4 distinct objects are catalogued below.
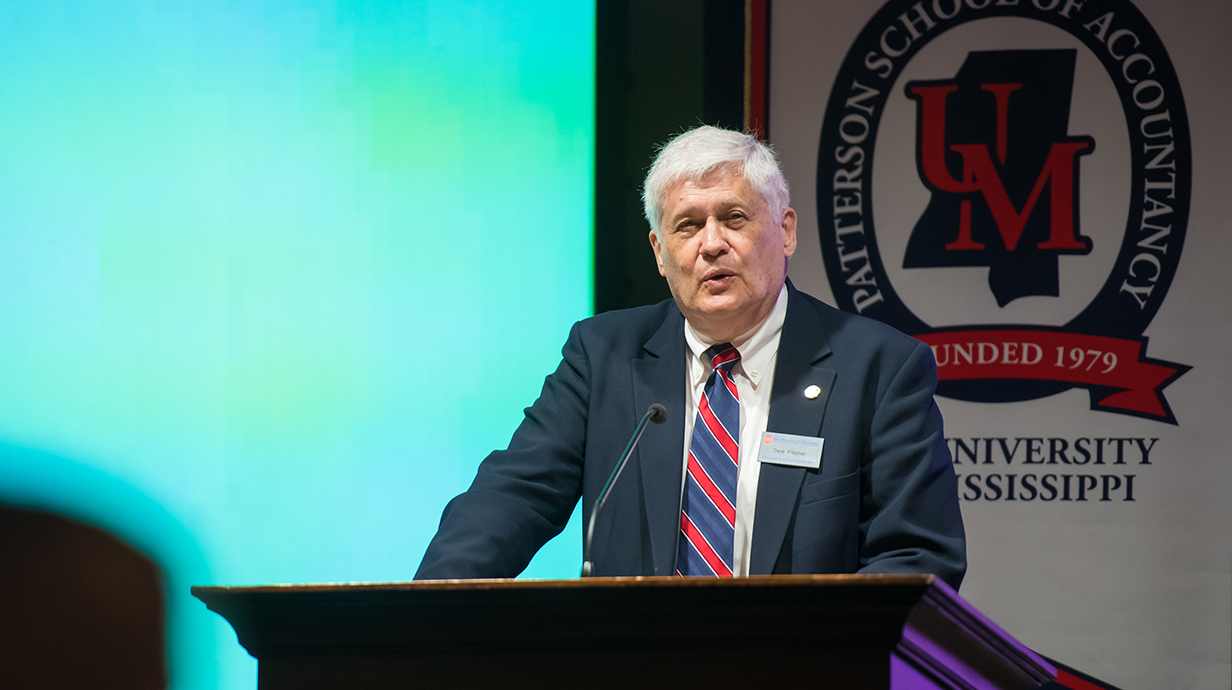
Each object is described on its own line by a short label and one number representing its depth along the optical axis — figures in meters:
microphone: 6.84
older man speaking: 7.07
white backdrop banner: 7.67
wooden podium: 6.50
